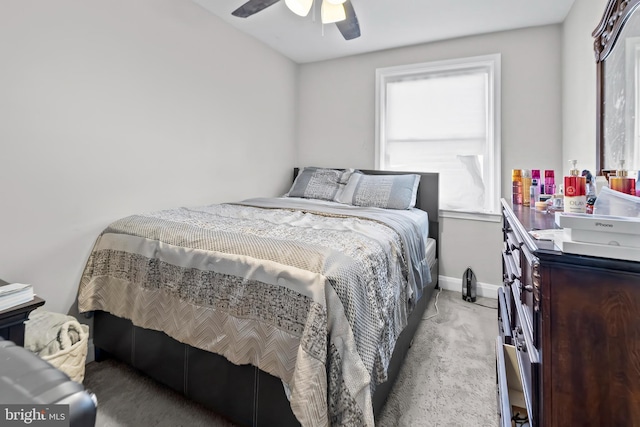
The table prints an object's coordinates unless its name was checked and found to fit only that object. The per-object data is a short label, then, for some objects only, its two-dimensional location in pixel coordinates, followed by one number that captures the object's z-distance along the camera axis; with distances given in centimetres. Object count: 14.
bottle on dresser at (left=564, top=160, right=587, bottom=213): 124
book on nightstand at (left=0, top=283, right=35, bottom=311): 126
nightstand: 123
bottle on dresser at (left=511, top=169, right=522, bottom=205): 195
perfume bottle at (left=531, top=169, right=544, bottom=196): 189
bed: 114
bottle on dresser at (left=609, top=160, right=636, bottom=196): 119
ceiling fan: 188
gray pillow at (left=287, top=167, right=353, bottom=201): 332
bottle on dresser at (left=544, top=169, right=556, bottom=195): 183
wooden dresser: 75
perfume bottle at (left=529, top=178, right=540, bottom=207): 185
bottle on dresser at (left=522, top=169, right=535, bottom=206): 191
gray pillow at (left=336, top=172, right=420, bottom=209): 292
